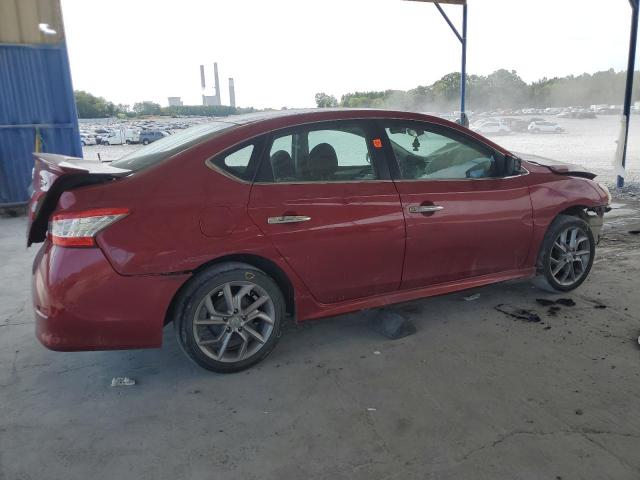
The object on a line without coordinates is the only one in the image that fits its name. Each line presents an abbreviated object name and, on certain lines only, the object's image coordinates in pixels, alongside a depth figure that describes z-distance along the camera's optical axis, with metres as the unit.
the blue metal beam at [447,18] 11.24
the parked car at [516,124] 37.32
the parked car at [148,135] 39.00
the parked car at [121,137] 41.19
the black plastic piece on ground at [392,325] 3.67
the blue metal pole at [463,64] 12.04
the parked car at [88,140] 41.81
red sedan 2.80
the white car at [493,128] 35.31
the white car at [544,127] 33.38
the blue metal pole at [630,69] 8.81
